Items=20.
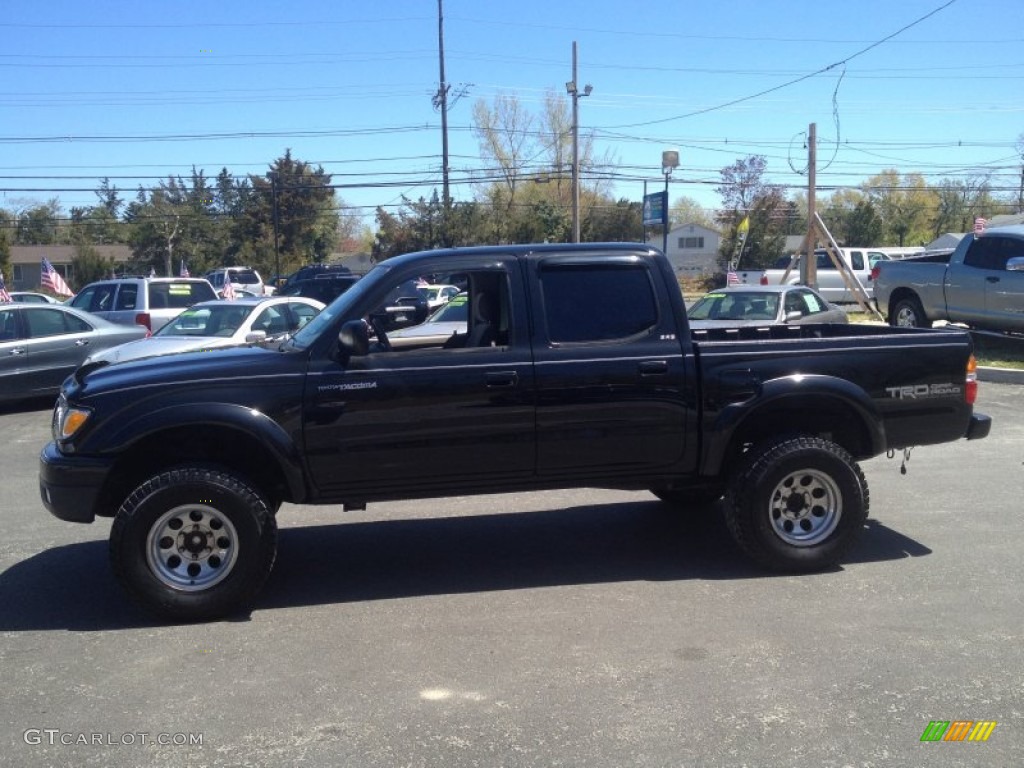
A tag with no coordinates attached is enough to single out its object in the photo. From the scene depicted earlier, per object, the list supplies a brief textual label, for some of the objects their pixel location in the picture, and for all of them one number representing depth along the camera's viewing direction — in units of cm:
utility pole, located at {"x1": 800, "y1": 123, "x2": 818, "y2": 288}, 2545
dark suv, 2027
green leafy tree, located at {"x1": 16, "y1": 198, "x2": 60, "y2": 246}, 8238
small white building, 6838
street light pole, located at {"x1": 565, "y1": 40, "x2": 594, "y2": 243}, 3603
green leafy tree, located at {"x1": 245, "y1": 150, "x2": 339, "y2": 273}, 5747
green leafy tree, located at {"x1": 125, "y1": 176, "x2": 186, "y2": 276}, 6156
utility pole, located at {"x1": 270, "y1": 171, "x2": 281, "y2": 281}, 4497
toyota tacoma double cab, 520
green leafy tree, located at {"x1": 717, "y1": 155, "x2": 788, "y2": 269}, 5209
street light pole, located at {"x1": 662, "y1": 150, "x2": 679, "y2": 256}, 3750
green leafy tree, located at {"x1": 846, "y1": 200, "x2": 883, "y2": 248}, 5484
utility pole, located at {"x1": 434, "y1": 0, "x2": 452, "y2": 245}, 4222
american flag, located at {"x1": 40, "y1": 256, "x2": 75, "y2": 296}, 2489
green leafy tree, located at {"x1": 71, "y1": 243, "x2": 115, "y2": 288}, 5619
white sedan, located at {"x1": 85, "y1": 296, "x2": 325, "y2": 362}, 1230
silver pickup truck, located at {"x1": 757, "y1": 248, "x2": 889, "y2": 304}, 2984
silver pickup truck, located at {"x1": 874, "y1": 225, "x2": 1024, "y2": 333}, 1488
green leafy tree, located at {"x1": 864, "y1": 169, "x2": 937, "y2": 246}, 6159
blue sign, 3691
